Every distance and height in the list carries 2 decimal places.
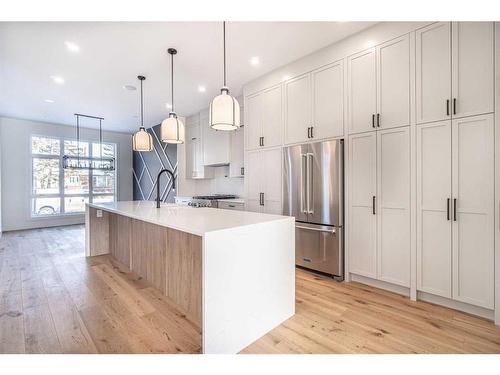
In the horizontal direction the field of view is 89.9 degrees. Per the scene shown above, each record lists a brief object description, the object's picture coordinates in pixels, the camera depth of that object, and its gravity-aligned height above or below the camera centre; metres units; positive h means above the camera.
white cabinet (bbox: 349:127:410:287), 2.48 -0.19
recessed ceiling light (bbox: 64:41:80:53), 2.90 +1.67
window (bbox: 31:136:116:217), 6.49 +0.21
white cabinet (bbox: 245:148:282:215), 3.61 +0.10
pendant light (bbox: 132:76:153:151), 3.56 +0.66
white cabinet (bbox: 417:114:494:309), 2.03 -0.20
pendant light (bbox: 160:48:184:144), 2.86 +0.65
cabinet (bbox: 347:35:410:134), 2.46 +1.05
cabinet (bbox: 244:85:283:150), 3.61 +1.04
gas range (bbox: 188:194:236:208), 4.45 -0.25
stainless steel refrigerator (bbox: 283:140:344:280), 2.91 -0.18
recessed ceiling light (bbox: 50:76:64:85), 3.81 +1.68
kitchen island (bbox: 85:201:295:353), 1.53 -0.61
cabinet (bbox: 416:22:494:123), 2.02 +1.01
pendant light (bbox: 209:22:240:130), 2.12 +0.65
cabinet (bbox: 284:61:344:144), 2.96 +1.04
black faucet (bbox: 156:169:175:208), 2.99 -0.17
